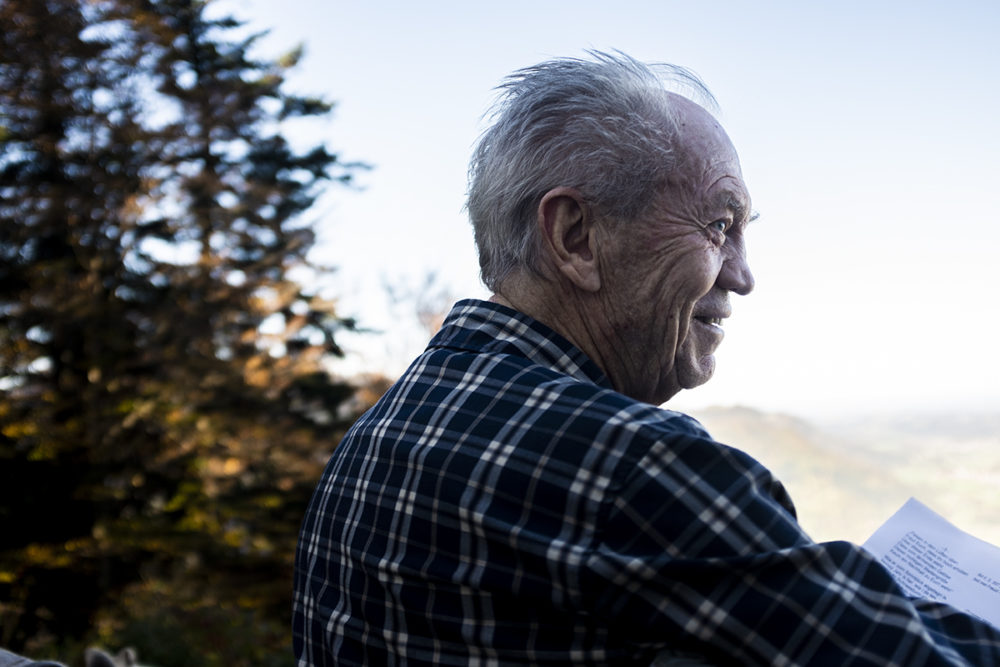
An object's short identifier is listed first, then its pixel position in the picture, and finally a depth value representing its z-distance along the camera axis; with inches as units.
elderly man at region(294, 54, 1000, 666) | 27.7
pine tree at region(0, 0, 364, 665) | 215.9
